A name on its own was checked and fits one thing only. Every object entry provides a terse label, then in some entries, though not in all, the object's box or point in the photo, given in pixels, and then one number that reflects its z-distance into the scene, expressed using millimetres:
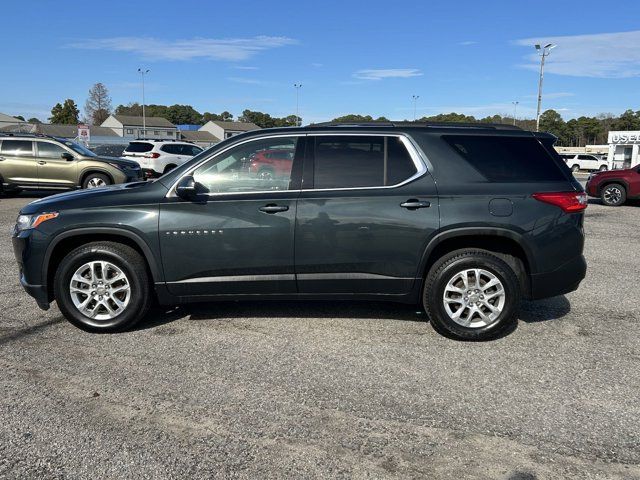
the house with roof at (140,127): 95938
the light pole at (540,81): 43844
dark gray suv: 4445
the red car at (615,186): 15641
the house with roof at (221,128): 107875
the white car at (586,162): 44369
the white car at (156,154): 20875
